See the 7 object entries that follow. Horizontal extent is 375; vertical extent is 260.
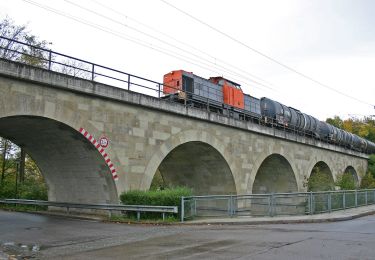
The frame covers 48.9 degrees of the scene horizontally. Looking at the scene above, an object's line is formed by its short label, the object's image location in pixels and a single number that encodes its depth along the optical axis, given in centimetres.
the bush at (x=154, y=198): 1535
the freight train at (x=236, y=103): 2339
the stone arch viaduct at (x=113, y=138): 1375
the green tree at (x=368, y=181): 4089
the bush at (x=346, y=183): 3012
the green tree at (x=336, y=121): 8168
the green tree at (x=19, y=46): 2723
